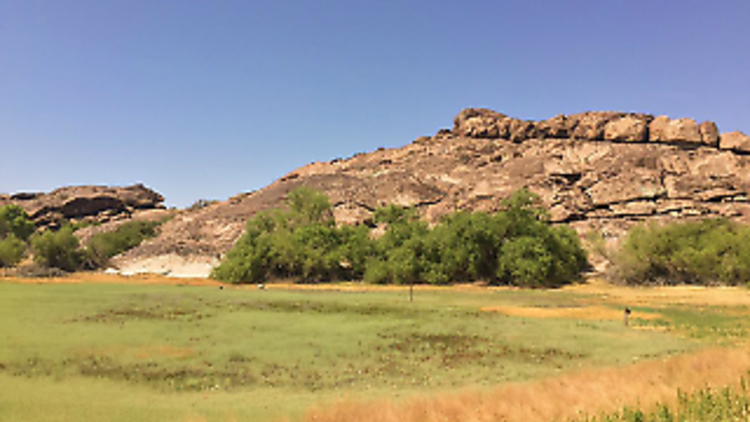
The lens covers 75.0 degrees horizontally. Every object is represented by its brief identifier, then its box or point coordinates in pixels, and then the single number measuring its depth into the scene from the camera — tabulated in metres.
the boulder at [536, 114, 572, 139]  128.88
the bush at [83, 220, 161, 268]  82.12
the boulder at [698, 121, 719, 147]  107.00
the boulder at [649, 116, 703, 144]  108.25
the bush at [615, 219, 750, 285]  51.34
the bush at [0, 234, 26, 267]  76.16
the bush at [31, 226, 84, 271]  77.00
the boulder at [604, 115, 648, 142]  113.62
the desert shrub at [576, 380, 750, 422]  10.74
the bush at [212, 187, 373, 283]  65.19
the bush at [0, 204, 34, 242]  131.12
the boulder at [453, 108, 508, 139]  139.12
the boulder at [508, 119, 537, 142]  132.88
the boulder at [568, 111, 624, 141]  120.50
